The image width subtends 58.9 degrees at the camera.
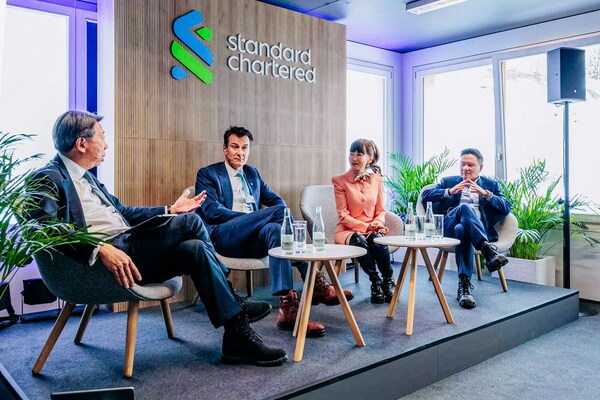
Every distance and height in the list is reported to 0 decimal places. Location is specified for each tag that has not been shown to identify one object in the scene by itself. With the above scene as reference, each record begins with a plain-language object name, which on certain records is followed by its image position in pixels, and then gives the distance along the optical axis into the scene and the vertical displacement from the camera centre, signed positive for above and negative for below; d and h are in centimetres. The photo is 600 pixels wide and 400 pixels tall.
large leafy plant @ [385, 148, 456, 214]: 578 +26
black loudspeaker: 446 +106
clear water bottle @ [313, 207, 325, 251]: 295 -19
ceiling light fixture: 471 +177
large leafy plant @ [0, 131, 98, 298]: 163 -10
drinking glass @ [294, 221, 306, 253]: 287 -19
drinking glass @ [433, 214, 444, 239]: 354 -16
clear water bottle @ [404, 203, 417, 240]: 352 -18
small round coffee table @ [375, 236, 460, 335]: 318 -41
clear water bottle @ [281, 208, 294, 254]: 284 -18
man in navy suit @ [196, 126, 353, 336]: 331 -8
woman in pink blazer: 389 -8
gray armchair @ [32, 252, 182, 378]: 239 -40
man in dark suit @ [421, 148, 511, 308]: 393 -8
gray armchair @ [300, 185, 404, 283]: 438 -9
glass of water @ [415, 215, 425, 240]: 349 -17
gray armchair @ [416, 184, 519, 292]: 420 -33
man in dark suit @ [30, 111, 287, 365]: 251 -18
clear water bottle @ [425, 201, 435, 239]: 351 -17
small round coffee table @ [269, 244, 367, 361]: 268 -42
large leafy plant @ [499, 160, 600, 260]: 490 -11
